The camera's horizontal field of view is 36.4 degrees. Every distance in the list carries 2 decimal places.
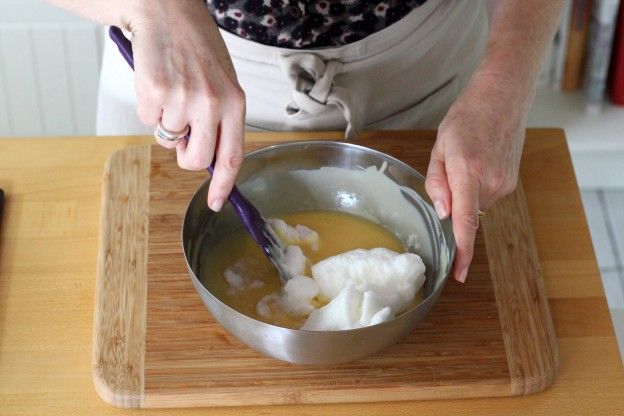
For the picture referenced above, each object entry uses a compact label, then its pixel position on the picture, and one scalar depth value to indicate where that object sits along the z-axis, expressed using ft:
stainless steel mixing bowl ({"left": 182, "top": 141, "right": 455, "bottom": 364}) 3.40
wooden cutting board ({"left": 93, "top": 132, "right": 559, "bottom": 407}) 3.14
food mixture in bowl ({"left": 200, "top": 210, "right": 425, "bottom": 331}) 3.12
